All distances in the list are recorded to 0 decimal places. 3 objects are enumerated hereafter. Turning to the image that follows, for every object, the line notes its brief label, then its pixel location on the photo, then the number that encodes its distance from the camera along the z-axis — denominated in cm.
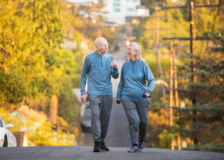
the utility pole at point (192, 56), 2917
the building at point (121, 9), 17512
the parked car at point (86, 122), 5628
